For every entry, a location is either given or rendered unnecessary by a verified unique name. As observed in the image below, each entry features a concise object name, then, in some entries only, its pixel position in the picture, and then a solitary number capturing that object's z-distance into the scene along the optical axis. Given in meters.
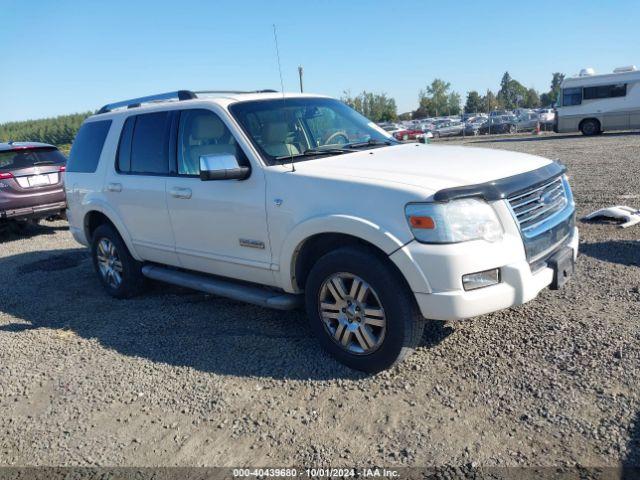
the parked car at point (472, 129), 41.41
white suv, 3.32
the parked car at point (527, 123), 37.84
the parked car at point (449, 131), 42.81
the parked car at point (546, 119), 36.41
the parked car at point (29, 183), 9.54
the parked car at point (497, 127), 39.72
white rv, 24.34
